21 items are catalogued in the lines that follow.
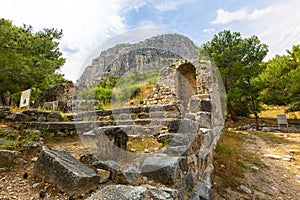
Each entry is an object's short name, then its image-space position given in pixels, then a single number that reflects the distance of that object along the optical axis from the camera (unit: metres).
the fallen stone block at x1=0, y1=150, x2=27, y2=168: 1.70
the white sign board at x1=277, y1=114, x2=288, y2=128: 9.35
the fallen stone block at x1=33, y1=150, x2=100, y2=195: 1.32
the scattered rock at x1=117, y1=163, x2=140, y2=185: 1.52
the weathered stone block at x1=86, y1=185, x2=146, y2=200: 1.19
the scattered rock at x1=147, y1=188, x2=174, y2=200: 1.36
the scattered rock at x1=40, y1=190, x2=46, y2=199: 1.30
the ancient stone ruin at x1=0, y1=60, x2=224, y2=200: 1.40
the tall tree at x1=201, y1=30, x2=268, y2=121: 10.01
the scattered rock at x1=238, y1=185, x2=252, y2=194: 2.68
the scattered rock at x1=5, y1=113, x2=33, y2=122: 3.01
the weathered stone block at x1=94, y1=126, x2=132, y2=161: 2.02
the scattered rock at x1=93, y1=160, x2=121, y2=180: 1.59
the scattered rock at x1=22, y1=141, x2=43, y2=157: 2.03
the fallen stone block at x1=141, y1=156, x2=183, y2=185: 1.59
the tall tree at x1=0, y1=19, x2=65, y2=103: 4.27
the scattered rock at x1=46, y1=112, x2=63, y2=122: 3.44
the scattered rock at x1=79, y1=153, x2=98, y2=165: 1.79
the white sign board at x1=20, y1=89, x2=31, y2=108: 4.34
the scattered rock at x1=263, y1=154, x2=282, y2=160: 4.41
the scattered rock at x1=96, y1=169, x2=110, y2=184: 1.55
